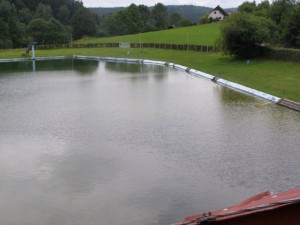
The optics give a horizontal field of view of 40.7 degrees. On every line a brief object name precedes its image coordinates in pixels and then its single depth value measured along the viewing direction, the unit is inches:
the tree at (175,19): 6791.3
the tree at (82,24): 5275.6
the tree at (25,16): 5152.6
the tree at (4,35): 4074.8
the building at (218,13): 4925.4
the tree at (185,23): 5585.6
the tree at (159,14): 6446.9
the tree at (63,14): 5984.3
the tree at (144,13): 6437.0
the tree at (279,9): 2477.9
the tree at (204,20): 5031.5
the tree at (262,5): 3309.3
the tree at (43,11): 5334.6
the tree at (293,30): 2049.7
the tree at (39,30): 4205.2
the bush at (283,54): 1683.9
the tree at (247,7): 3448.6
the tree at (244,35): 1950.1
